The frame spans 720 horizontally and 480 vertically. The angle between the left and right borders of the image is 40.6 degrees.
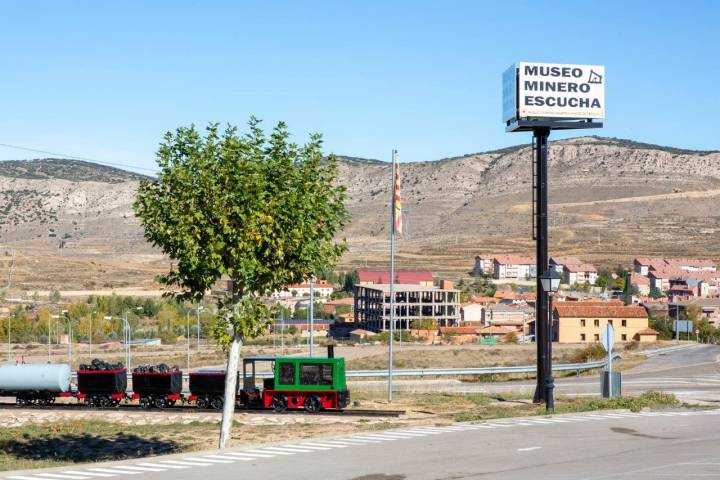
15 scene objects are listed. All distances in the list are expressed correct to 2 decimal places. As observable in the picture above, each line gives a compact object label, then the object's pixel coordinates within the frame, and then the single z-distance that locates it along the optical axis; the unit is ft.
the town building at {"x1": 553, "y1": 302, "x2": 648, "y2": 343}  390.62
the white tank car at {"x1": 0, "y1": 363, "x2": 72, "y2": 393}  167.94
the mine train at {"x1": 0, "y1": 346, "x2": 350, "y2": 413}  146.82
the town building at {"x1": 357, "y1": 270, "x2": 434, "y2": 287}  547.90
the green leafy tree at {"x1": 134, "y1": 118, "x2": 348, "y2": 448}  91.76
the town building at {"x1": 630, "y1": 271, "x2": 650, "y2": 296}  613.23
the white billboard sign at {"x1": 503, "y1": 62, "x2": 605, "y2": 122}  152.66
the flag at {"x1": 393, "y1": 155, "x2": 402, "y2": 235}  156.66
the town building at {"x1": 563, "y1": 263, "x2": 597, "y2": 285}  640.17
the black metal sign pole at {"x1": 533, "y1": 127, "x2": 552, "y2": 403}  141.90
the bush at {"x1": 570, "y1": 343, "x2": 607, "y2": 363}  279.49
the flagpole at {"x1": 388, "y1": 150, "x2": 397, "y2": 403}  153.86
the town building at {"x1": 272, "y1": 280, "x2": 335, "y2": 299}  615.32
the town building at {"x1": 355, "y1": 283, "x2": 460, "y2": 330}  455.63
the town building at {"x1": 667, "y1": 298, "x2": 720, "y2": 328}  483.10
